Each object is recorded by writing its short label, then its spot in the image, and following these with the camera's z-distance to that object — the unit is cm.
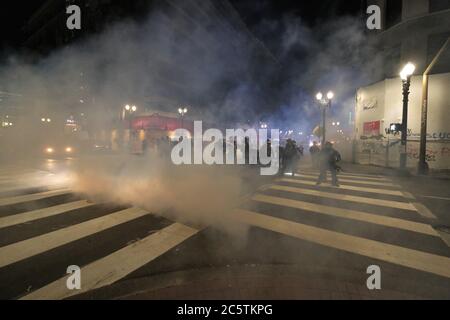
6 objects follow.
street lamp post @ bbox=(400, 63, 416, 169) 912
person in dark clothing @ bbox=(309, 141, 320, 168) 1112
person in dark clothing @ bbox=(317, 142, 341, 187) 673
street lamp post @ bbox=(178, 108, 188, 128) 1830
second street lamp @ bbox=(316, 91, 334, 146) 1186
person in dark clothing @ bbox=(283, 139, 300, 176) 845
